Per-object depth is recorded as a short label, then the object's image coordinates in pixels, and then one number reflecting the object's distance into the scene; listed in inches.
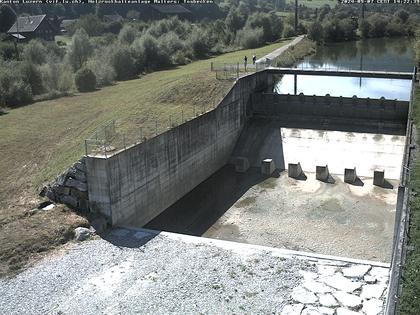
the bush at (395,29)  3597.4
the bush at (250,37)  2947.8
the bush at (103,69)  1863.9
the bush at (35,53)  1984.5
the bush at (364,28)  3526.1
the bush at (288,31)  3385.8
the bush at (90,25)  3235.7
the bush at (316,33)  3319.4
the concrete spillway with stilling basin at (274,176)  974.4
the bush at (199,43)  2532.0
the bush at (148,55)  2154.3
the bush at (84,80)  1774.1
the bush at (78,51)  2049.7
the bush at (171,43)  2320.4
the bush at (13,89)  1552.7
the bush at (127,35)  2510.3
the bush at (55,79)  1750.7
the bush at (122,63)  1991.9
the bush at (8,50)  2094.5
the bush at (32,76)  1680.6
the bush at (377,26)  3560.5
